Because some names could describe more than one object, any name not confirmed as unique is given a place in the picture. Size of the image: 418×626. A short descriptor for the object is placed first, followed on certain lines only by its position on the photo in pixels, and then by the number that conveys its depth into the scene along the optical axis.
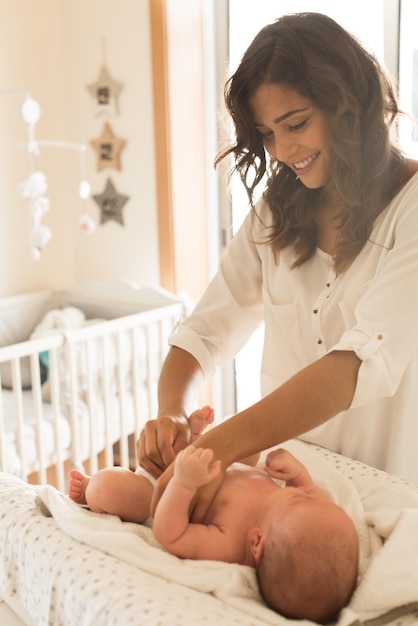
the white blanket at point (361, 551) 0.84
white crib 2.39
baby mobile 2.49
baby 0.87
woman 1.09
